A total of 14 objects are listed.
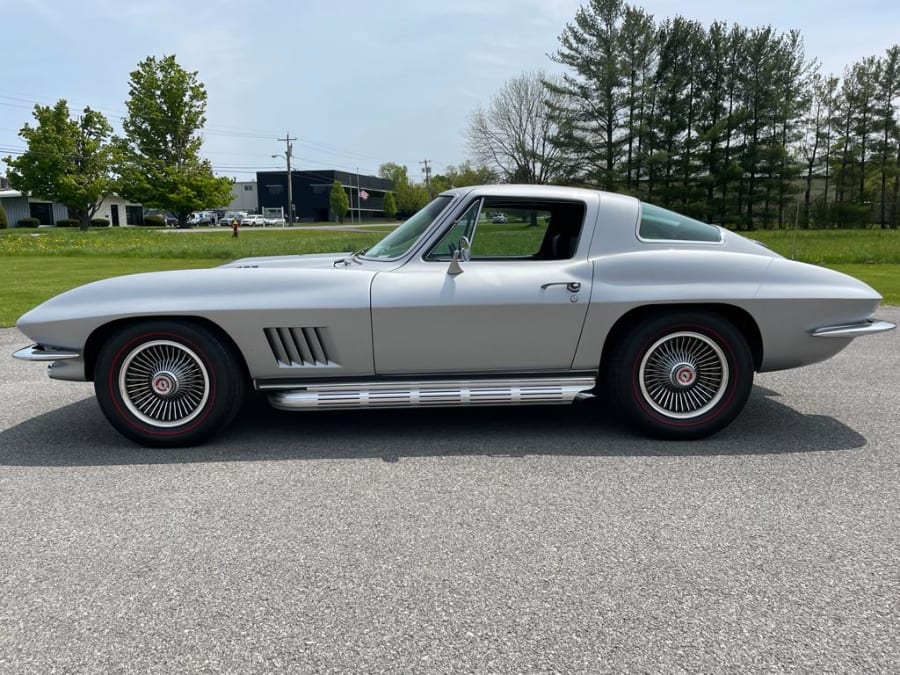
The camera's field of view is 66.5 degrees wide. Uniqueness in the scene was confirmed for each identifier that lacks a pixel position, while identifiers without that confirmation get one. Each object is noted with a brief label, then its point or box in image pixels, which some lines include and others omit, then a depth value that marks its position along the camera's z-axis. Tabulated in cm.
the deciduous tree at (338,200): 9625
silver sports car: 384
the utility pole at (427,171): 10623
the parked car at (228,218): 7979
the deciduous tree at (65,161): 4775
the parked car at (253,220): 7706
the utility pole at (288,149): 7881
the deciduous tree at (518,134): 5312
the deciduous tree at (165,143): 4781
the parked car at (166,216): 7394
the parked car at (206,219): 7756
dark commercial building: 10244
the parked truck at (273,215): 8200
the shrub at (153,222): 7169
